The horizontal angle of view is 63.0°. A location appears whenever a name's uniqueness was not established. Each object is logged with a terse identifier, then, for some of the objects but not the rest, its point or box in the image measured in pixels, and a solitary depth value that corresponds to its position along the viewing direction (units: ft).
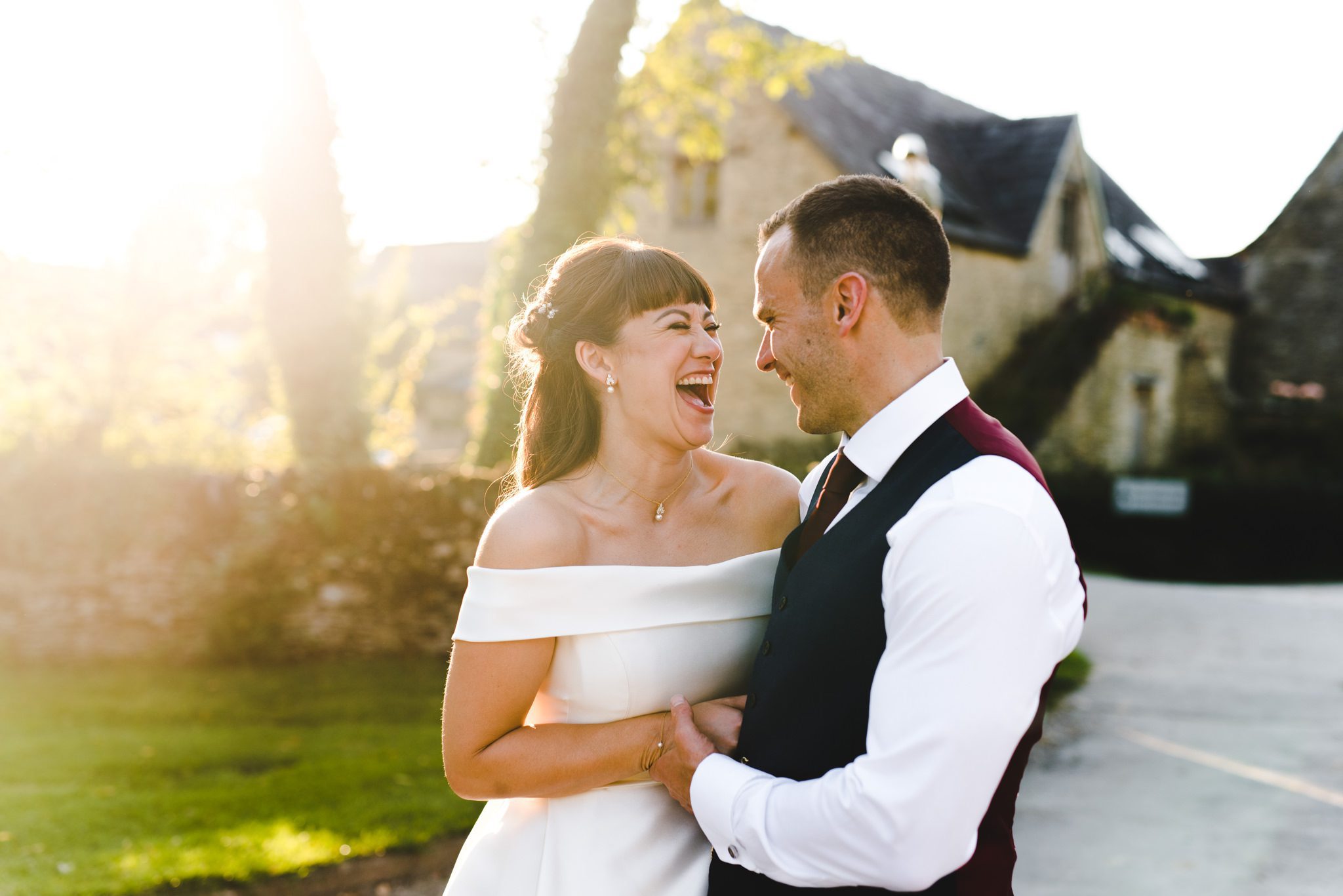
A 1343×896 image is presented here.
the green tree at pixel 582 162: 38.45
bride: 8.66
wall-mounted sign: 62.18
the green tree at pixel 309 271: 39.50
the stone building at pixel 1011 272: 65.21
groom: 6.00
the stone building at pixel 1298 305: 85.35
